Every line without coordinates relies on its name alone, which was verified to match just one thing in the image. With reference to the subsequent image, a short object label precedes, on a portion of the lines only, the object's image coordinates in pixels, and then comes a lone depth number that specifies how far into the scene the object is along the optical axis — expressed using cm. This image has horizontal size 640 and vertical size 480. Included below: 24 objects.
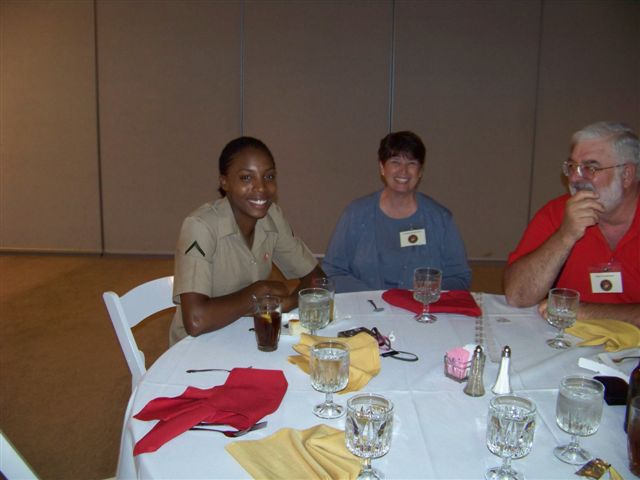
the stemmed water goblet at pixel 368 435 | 110
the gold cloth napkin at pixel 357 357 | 149
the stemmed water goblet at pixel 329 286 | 197
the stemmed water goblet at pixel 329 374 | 133
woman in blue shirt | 286
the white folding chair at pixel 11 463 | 135
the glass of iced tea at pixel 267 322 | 171
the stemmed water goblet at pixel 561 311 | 180
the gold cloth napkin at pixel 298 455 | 111
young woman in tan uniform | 198
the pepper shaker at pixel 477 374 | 144
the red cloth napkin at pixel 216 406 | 125
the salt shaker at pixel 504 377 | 145
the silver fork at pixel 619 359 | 166
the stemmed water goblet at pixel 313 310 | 176
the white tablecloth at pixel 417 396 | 116
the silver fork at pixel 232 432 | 125
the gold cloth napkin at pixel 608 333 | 175
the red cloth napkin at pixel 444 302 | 206
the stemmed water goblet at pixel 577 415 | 117
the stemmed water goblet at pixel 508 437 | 111
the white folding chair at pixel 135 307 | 188
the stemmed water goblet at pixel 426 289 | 200
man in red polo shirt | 219
